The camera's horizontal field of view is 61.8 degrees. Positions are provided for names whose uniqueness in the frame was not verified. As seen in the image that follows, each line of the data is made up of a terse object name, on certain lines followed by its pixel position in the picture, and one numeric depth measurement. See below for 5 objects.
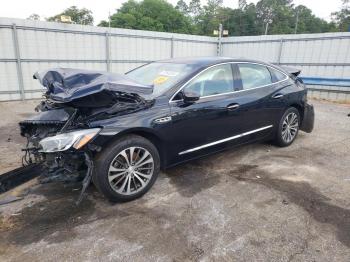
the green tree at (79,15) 43.50
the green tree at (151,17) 45.75
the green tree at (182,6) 76.89
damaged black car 3.01
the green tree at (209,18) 53.68
